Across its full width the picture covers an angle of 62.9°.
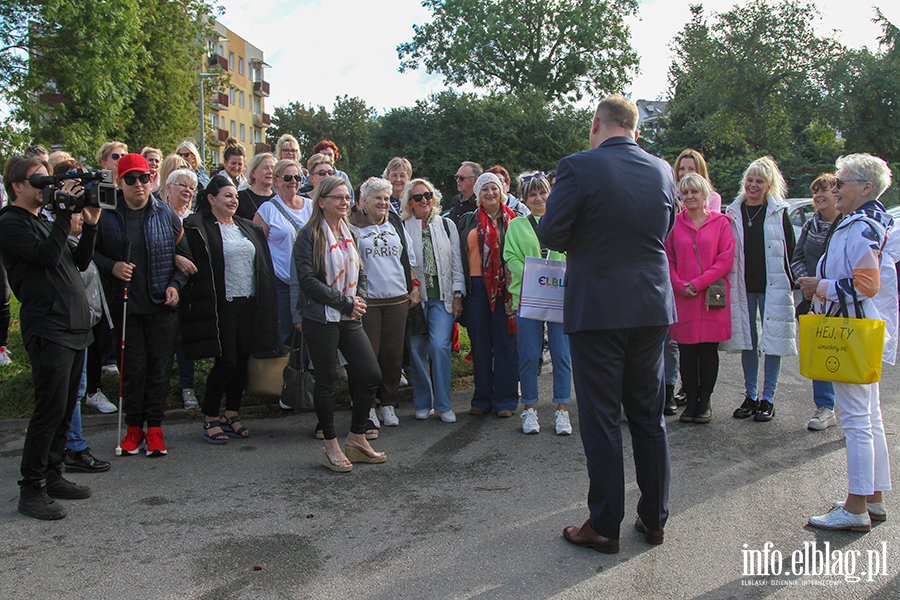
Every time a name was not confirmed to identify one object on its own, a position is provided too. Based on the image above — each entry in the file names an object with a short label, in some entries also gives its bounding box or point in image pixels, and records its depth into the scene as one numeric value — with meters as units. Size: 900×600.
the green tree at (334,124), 67.12
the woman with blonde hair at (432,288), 6.55
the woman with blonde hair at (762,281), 6.44
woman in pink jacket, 6.26
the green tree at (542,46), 45.22
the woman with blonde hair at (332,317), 5.15
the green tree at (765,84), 27.45
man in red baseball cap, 5.43
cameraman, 4.26
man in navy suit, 3.65
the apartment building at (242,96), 66.44
